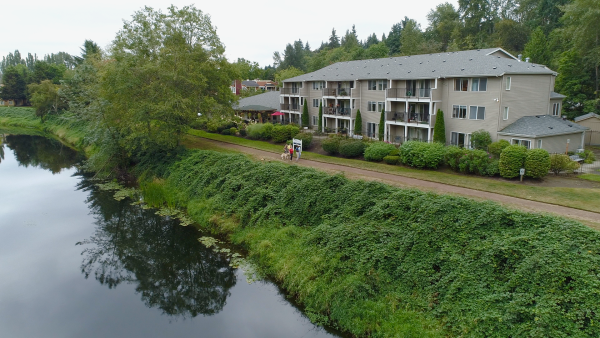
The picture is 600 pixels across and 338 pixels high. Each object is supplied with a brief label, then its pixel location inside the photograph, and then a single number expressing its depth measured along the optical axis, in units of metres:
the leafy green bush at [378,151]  33.16
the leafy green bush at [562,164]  26.77
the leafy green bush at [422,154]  29.42
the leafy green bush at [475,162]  27.61
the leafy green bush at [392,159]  32.06
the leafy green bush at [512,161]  25.98
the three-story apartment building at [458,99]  34.28
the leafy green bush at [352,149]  35.28
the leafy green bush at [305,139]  39.97
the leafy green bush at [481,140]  34.00
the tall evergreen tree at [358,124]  45.62
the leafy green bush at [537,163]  25.38
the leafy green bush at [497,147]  29.80
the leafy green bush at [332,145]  36.94
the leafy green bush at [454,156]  28.68
